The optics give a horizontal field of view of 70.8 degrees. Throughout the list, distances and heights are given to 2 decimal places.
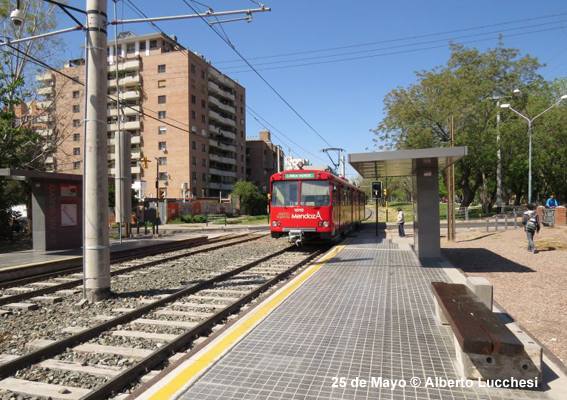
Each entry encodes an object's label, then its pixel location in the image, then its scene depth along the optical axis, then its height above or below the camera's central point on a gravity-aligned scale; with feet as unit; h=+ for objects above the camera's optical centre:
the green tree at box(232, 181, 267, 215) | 199.72 +4.38
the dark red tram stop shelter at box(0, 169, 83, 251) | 46.80 -0.02
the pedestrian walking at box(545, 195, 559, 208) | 83.99 -0.19
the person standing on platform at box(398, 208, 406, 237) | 65.21 -3.05
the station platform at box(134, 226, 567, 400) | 11.66 -5.38
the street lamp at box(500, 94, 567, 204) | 72.95 +16.73
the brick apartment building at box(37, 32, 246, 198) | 198.39 +49.26
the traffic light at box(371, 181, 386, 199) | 61.46 +2.28
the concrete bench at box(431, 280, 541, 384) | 11.71 -4.47
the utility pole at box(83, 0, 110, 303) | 23.43 +2.43
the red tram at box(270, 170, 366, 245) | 46.78 +0.00
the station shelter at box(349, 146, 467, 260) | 37.73 +0.11
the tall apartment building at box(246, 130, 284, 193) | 290.35 +31.60
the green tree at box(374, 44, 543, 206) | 107.04 +27.76
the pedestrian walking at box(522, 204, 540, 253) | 41.01 -2.42
